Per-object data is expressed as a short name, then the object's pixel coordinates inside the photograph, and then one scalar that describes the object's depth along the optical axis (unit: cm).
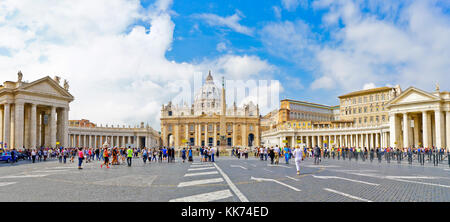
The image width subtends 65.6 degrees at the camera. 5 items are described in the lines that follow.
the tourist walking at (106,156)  2512
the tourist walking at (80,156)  2386
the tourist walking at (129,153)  2675
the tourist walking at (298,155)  1883
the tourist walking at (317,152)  3044
